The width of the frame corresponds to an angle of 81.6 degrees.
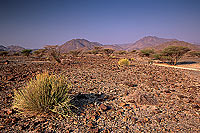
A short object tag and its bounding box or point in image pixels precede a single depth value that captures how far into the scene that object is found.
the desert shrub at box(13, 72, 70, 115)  2.79
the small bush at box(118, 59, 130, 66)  11.48
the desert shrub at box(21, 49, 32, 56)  25.57
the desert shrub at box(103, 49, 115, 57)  29.38
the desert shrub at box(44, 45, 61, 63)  11.45
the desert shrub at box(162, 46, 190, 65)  15.79
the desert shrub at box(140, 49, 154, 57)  26.63
